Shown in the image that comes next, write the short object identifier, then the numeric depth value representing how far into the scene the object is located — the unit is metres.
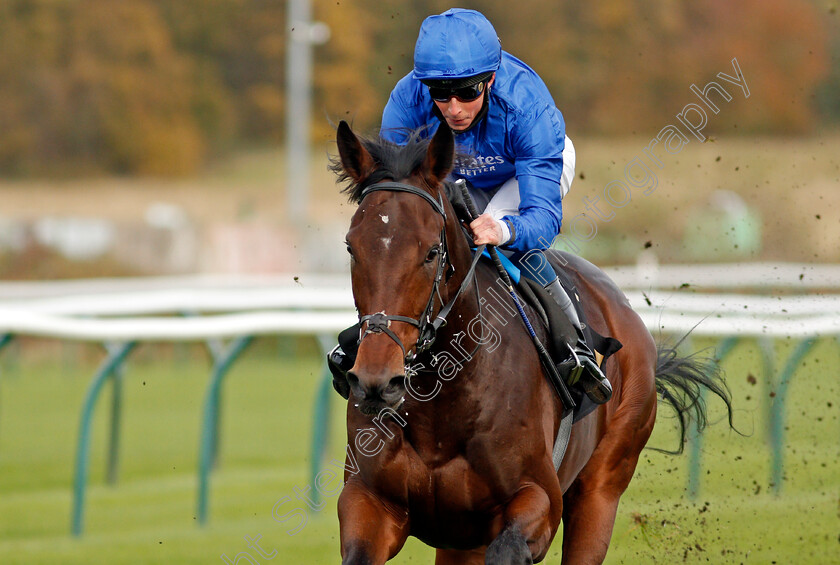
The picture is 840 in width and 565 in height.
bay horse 6.45
